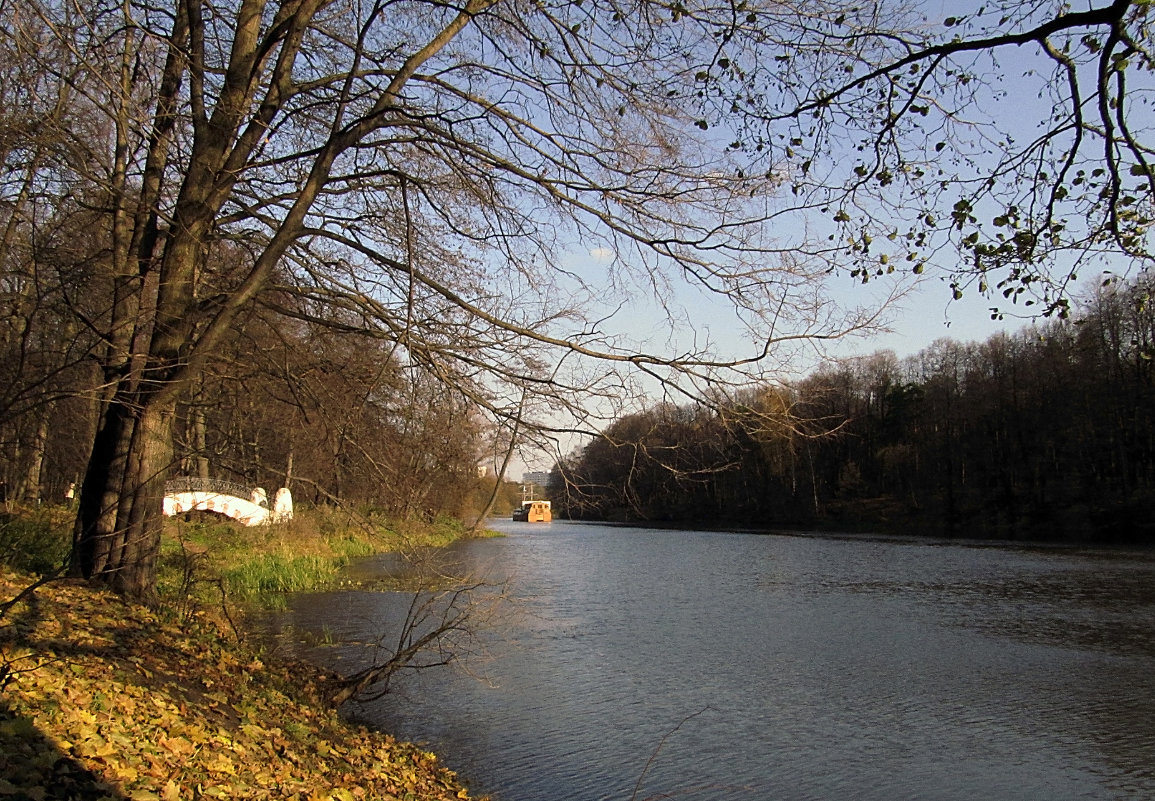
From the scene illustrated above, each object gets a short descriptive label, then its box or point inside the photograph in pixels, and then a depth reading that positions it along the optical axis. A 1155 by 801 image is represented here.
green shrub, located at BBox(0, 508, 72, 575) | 8.80
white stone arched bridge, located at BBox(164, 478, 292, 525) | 22.17
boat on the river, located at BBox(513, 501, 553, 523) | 80.81
